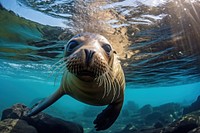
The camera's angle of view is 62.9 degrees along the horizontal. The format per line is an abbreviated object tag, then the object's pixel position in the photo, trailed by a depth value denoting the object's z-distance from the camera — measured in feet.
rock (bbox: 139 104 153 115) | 63.71
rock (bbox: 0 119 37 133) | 18.51
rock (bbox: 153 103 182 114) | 56.83
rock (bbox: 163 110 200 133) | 19.33
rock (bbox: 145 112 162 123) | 48.55
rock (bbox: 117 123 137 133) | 35.11
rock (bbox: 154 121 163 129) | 29.05
